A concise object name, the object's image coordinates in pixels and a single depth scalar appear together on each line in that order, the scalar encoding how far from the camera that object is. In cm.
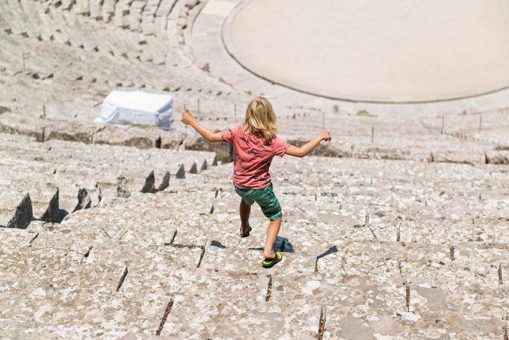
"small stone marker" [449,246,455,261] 645
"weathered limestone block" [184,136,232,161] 1440
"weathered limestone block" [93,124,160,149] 1445
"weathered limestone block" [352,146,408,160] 1500
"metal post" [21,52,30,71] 2242
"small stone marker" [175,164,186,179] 1117
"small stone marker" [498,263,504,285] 590
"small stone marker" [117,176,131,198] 933
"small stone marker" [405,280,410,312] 557
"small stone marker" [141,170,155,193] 959
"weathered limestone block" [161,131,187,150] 1471
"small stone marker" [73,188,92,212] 861
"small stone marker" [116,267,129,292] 582
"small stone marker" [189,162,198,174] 1224
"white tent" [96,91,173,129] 1689
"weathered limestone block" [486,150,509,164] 1477
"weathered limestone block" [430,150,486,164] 1470
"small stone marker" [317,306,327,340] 524
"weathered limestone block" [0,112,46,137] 1410
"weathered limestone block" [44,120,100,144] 1413
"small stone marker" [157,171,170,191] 1007
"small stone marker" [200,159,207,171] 1276
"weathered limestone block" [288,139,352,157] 1515
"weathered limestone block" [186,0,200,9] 3312
